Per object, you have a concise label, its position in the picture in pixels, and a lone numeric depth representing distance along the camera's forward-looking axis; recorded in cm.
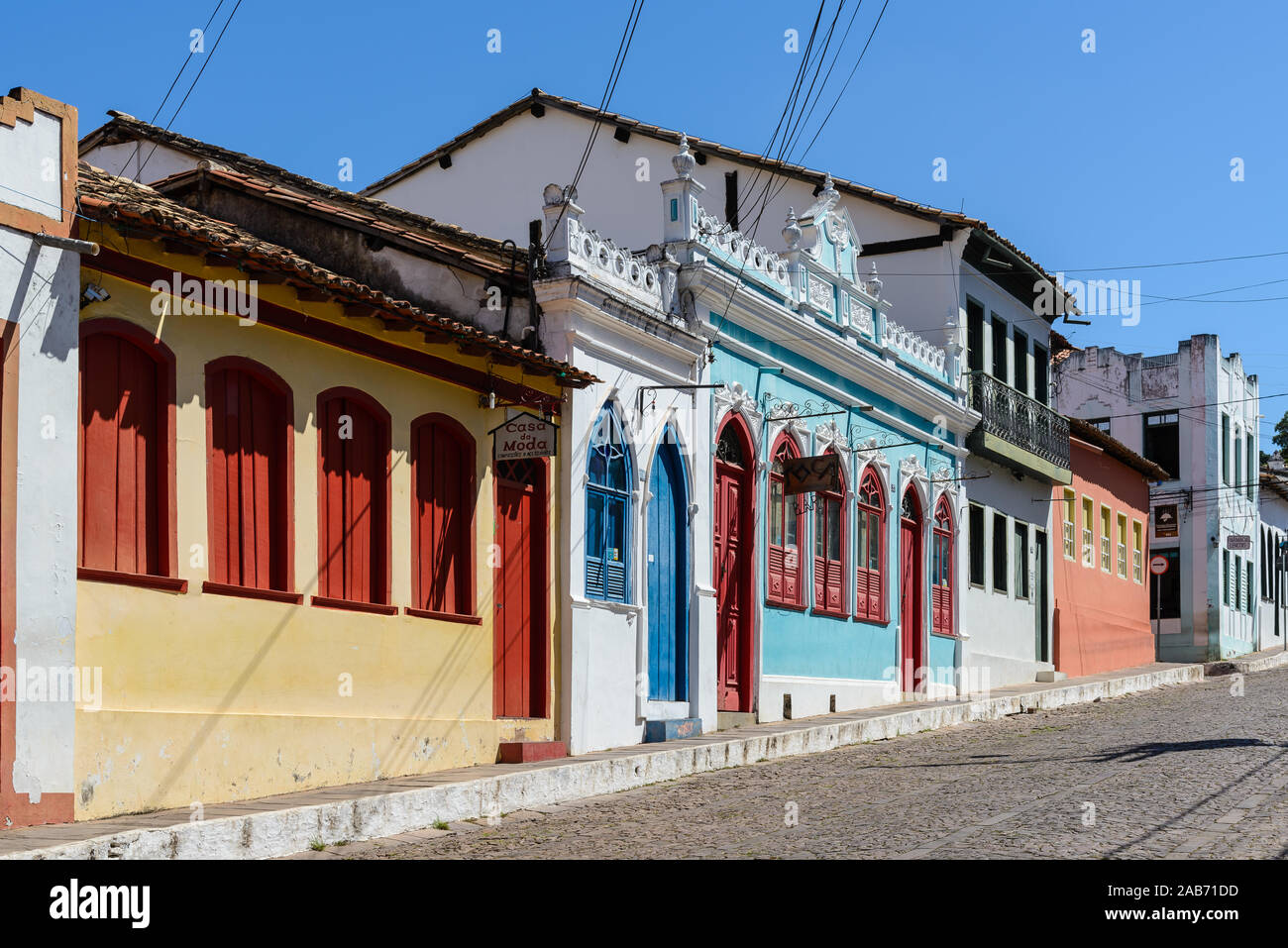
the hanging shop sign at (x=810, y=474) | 1833
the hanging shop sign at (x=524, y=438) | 1330
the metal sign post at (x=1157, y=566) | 3562
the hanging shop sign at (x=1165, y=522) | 3722
